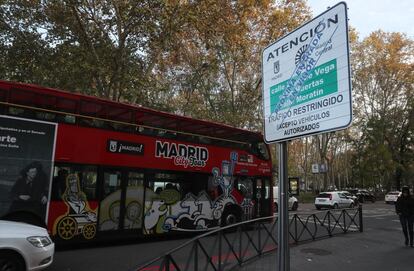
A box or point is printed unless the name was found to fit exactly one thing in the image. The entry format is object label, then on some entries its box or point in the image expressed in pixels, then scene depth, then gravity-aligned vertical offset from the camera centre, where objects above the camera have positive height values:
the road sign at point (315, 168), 44.00 +3.23
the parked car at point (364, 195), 46.48 +0.38
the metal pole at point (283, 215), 3.13 -0.16
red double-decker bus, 8.67 +0.63
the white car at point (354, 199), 37.16 -0.11
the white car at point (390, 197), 43.12 +0.20
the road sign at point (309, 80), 2.70 +0.88
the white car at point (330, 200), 31.52 -0.27
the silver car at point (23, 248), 6.00 -0.93
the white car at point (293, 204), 29.27 -0.59
